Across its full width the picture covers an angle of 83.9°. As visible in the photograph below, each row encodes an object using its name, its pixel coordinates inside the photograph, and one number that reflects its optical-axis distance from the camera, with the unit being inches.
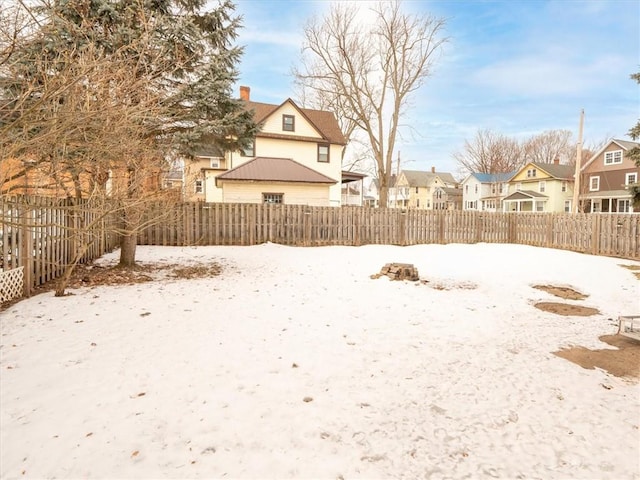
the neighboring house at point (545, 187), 1549.0
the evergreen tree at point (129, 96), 139.7
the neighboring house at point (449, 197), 2207.2
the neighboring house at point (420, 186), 2388.0
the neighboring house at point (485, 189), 1792.6
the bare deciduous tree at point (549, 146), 2048.5
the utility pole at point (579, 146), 775.8
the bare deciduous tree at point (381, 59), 877.2
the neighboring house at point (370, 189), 3211.4
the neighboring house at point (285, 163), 764.6
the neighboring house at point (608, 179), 1314.0
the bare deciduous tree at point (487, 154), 1788.9
